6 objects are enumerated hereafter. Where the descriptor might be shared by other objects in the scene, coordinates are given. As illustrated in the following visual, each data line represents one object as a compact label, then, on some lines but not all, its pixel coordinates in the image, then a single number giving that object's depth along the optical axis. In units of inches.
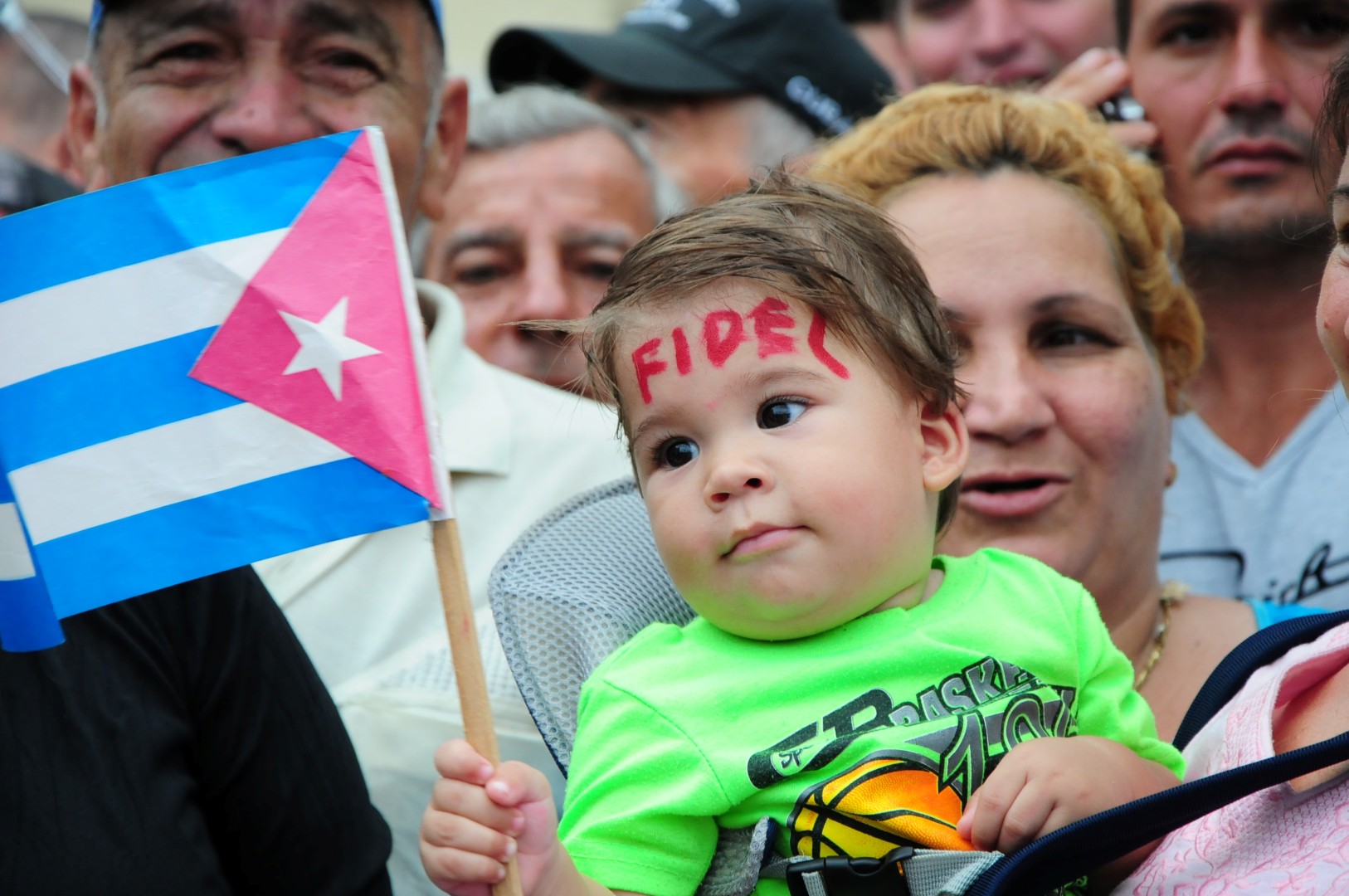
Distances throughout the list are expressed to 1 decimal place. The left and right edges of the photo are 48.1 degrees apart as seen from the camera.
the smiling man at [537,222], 175.5
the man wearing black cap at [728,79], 197.5
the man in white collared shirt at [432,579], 103.7
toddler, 74.9
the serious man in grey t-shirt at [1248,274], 134.8
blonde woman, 108.7
